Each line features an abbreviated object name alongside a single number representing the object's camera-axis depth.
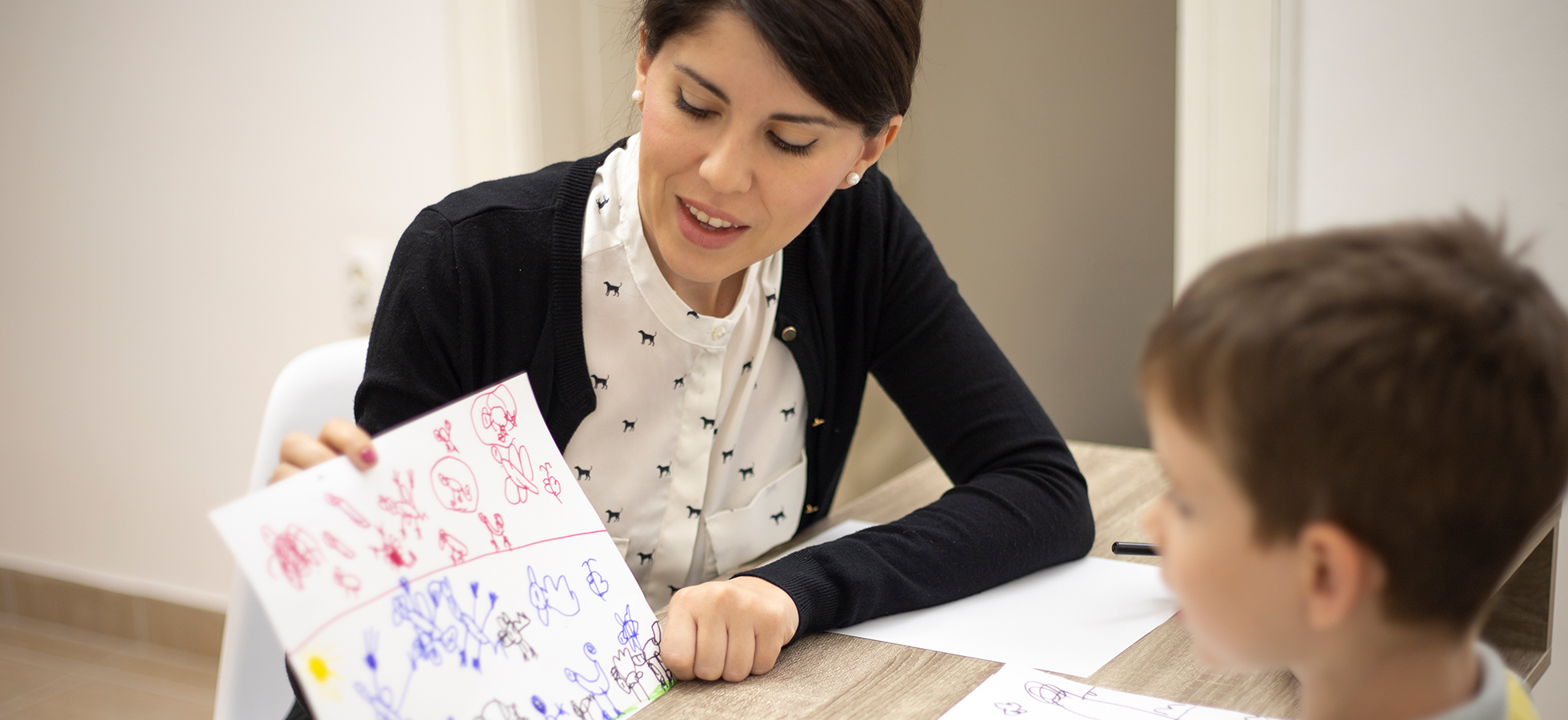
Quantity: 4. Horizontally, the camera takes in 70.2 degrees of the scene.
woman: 0.85
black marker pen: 1.03
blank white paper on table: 0.84
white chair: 0.97
